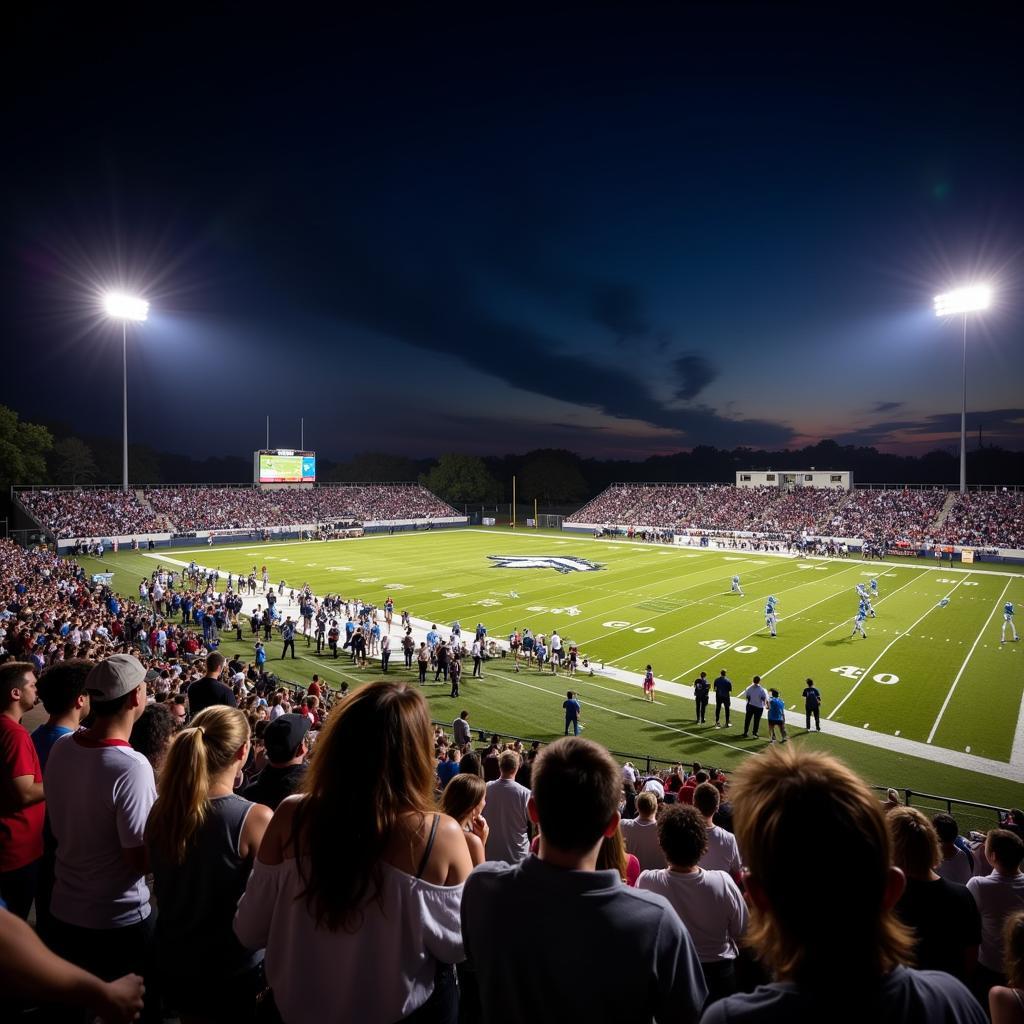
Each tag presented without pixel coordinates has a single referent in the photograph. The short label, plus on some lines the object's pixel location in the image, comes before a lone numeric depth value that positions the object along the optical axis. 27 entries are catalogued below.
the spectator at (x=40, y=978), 1.85
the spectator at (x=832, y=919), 1.51
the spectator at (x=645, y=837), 5.40
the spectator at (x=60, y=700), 4.39
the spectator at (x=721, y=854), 4.82
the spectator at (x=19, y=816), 3.88
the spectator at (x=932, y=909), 3.42
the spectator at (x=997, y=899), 4.44
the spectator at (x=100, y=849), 3.31
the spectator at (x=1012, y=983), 2.47
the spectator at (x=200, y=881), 2.94
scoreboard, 71.94
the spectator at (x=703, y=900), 3.51
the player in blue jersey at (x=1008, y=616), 24.97
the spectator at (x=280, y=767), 3.49
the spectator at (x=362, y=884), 2.23
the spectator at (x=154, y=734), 4.43
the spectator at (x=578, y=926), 1.97
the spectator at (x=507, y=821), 5.57
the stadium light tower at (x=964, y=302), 51.34
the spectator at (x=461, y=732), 12.82
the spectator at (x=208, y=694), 6.85
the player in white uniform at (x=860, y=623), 26.16
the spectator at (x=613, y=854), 3.31
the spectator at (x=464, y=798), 4.03
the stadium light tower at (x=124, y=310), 52.38
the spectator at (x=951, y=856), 5.61
